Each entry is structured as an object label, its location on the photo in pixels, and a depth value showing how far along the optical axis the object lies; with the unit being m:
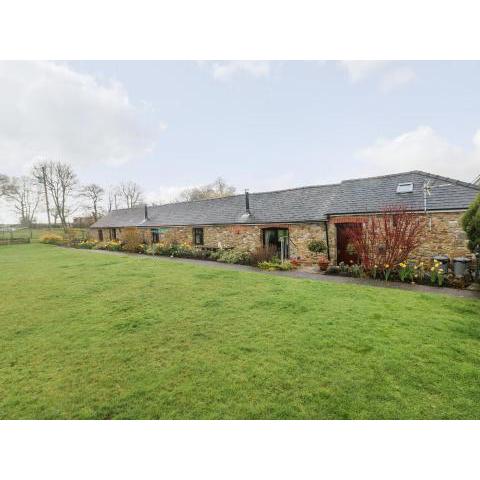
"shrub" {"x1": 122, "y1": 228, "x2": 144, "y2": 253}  20.92
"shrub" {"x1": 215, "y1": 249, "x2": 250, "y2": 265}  13.91
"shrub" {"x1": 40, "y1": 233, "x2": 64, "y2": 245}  30.36
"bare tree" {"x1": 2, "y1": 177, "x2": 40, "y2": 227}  42.06
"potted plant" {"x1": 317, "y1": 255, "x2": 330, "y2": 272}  11.22
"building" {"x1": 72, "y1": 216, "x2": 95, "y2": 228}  41.76
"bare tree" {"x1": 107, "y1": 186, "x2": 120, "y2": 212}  53.10
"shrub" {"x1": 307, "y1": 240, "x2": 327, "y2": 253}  12.96
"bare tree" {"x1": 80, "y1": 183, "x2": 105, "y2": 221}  44.02
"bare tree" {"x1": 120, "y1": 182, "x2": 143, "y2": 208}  53.59
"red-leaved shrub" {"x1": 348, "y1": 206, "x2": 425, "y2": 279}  9.77
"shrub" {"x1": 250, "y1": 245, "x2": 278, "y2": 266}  13.01
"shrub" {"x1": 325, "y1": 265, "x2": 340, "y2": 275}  10.77
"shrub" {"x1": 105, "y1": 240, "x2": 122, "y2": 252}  22.42
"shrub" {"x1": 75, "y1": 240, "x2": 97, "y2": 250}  25.56
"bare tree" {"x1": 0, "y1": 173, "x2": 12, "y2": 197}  37.41
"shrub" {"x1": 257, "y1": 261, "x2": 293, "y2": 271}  11.91
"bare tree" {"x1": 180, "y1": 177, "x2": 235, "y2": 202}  54.72
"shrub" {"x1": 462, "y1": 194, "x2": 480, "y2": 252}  7.81
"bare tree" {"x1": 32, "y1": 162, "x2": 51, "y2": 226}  40.00
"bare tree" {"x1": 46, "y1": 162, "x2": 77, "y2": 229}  40.47
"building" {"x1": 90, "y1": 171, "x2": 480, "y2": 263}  10.39
